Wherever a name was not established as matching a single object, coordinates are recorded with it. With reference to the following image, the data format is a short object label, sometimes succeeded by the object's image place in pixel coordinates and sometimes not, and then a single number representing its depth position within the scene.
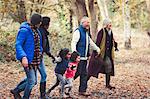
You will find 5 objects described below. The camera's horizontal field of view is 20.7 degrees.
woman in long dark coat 12.29
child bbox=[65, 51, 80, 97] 10.45
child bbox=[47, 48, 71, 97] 10.26
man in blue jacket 8.89
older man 10.84
